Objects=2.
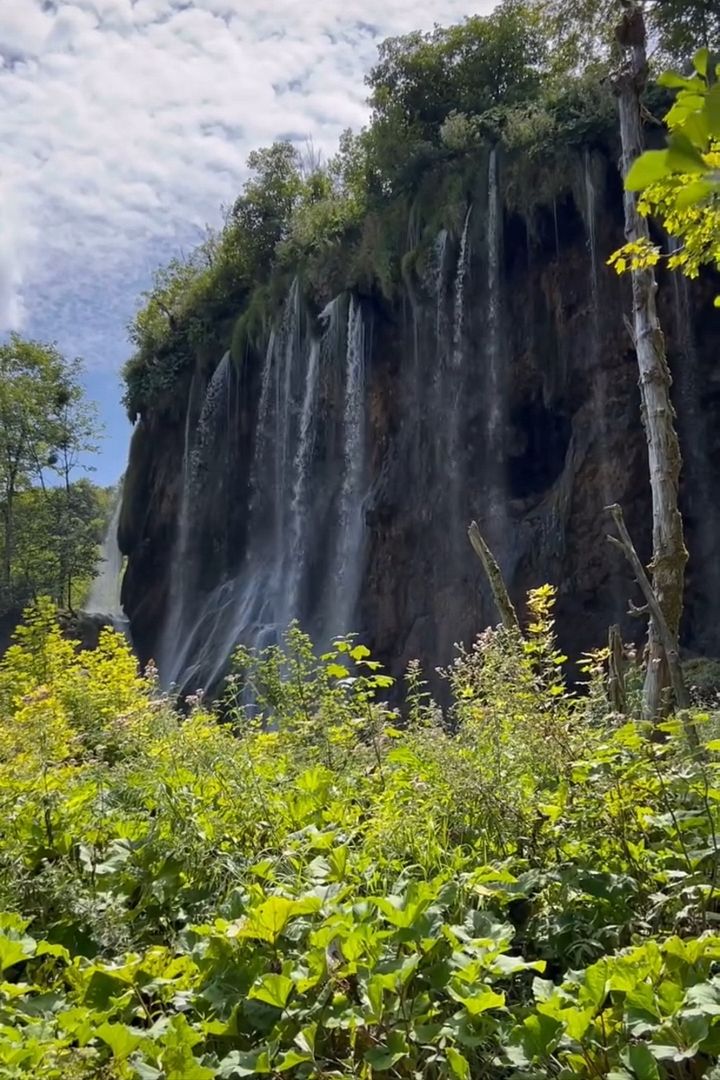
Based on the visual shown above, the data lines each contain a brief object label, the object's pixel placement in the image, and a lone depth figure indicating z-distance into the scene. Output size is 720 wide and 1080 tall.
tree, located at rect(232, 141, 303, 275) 25.59
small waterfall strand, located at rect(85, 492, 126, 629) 34.28
